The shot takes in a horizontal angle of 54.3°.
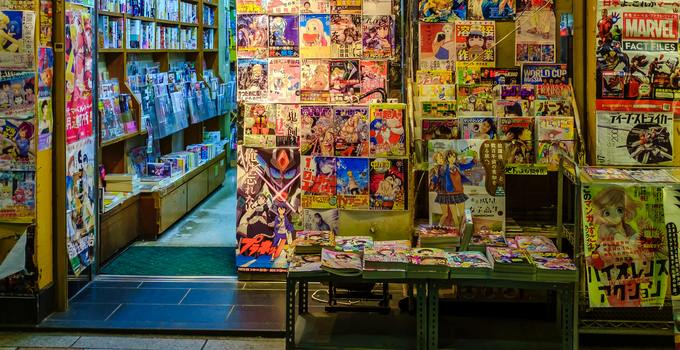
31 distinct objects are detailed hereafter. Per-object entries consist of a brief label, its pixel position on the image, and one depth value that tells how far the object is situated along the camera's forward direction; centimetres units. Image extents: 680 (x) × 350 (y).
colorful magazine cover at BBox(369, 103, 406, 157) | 439
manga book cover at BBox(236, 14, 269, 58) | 463
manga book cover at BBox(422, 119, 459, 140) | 423
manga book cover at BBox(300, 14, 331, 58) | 458
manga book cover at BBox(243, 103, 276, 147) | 463
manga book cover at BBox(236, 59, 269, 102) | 466
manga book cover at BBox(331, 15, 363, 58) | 457
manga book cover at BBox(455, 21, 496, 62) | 450
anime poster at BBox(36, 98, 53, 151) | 391
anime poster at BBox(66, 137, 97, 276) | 427
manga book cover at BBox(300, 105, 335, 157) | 448
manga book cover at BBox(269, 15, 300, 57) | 461
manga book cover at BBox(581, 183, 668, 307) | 320
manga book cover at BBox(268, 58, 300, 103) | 464
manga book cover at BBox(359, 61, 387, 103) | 460
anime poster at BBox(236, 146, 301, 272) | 470
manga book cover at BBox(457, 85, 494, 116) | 437
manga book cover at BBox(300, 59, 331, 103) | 462
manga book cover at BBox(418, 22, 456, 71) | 451
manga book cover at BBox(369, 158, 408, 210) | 441
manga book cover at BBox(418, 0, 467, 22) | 449
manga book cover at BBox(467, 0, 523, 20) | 448
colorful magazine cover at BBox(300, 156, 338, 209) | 448
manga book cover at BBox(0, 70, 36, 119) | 384
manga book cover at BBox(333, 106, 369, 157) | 443
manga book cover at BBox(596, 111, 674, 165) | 400
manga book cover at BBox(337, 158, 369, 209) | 443
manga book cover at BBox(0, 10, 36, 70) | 380
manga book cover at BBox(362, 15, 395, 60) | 456
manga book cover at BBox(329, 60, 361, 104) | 461
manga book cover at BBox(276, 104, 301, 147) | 461
